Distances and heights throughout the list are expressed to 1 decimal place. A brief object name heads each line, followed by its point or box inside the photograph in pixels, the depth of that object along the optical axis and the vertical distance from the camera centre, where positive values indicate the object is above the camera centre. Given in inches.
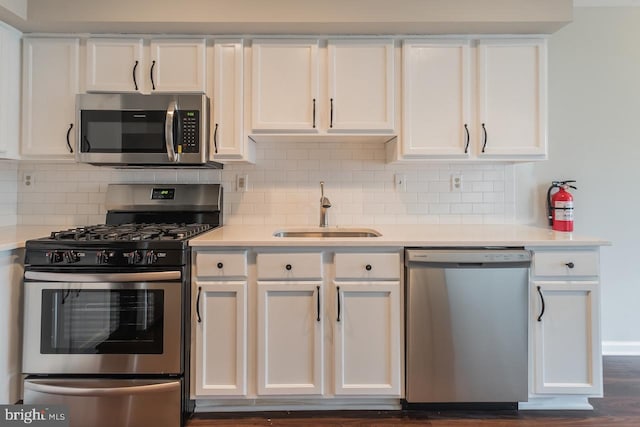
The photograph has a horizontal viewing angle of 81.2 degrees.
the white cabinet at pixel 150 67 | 87.0 +35.7
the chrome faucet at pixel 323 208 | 96.8 +3.1
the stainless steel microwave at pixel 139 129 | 84.7 +20.6
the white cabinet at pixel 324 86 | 87.0 +31.3
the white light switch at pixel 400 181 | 102.4 +10.8
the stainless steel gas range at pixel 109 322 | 70.7 -19.9
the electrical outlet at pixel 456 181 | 102.4 +10.9
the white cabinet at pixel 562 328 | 74.4 -21.3
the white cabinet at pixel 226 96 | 87.0 +28.8
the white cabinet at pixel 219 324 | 74.0 -20.8
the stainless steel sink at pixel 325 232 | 97.4 -3.2
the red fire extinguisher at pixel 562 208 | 96.7 +3.5
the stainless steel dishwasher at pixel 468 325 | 73.4 -20.5
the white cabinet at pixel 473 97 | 87.5 +29.1
